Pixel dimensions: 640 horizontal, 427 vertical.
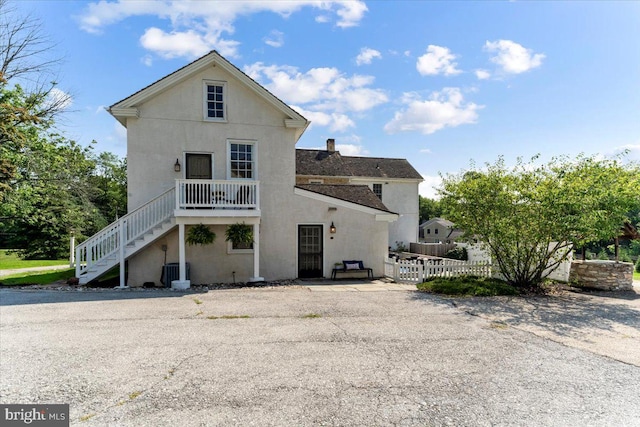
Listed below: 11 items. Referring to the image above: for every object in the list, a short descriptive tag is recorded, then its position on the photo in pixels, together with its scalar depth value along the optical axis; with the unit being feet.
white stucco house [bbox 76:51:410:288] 41.01
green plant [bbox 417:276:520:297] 37.45
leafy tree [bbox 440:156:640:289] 36.19
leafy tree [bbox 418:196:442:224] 216.62
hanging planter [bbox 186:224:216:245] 41.10
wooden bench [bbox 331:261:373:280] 47.70
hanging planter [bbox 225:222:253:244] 42.29
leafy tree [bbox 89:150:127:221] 111.65
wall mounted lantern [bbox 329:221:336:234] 47.98
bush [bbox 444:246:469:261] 77.49
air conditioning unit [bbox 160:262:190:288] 41.61
